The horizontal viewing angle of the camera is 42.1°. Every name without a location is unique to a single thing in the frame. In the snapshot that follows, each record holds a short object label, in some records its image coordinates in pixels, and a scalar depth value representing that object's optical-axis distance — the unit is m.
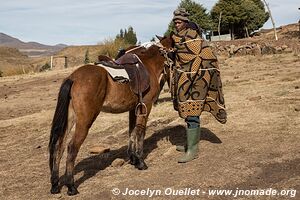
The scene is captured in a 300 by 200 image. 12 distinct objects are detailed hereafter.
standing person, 5.77
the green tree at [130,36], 44.91
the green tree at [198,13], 39.47
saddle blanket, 5.50
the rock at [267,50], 21.78
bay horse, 5.05
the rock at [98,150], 7.07
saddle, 5.78
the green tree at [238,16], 42.22
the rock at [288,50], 21.20
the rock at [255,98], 9.75
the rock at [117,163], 6.18
